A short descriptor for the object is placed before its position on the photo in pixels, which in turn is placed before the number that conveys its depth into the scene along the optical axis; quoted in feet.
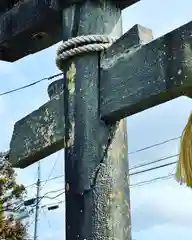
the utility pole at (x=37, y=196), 57.00
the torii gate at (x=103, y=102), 5.96
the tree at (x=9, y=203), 37.33
